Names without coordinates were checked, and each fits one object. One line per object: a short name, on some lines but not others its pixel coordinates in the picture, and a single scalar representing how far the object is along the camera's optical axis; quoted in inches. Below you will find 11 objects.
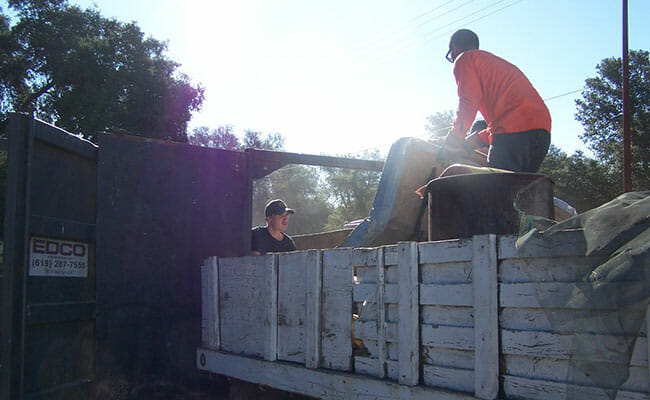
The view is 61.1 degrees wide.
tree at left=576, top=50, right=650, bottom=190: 1098.7
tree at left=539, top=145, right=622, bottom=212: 1128.2
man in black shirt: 217.0
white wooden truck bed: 82.6
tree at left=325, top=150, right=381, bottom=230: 1949.3
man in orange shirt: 145.2
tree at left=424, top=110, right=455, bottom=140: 1924.5
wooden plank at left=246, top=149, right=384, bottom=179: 191.5
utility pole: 631.8
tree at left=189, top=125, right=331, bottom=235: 1614.2
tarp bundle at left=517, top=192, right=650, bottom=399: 72.6
